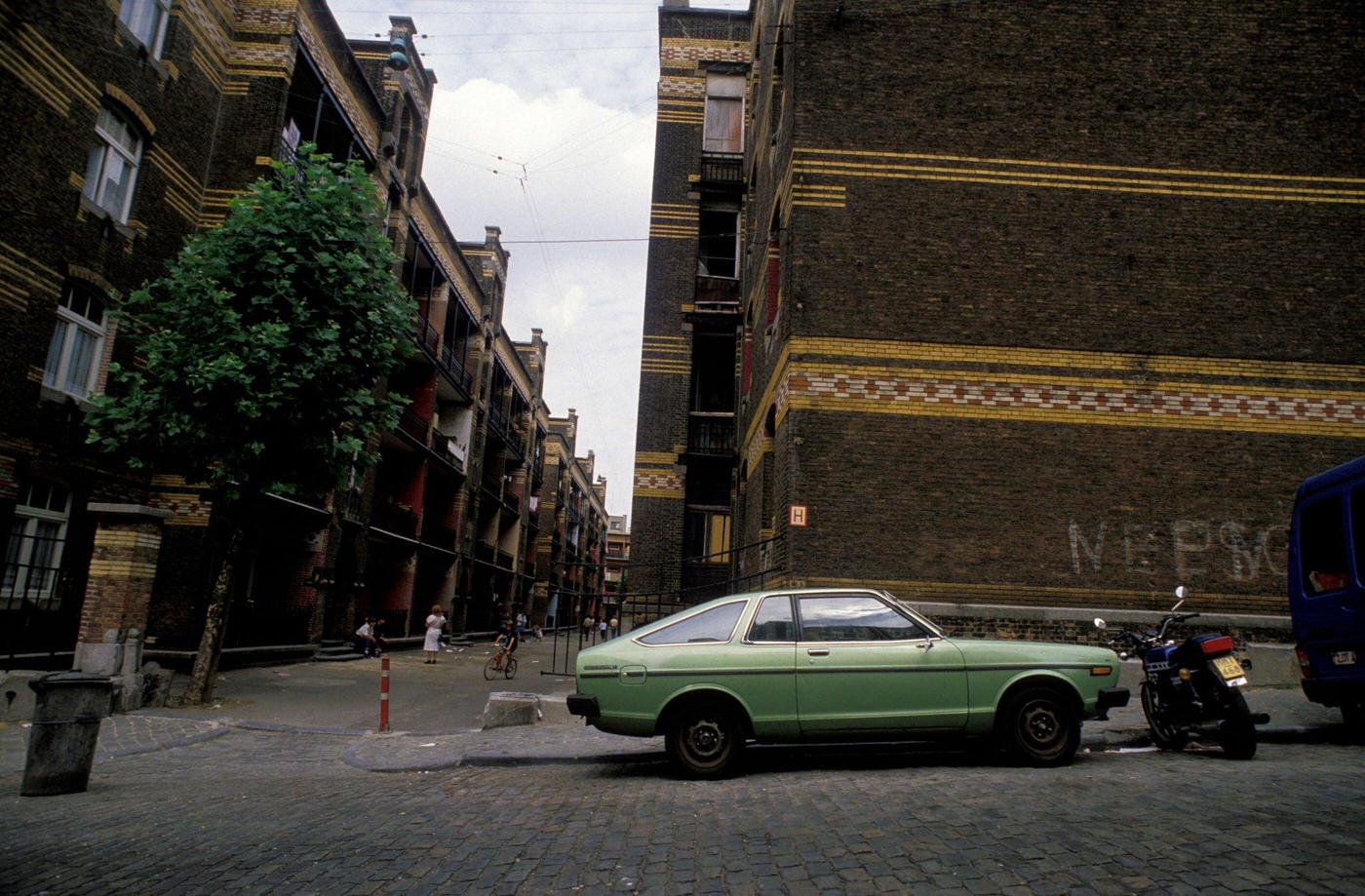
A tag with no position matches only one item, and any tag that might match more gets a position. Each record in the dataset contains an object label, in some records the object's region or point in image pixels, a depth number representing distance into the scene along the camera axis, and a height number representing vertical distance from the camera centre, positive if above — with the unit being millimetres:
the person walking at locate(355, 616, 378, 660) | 22438 -1434
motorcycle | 6723 -497
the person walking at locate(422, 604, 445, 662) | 21125 -1139
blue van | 7250 +545
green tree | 11805 +3442
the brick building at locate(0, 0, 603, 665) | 12586 +5791
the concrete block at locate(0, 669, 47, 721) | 9781 -1581
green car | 6418 -609
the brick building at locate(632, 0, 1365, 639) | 11289 +4907
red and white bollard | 9758 -1362
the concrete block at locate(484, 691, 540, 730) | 9867 -1405
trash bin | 6398 -1296
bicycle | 18047 -1555
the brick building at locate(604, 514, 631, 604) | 111275 +8697
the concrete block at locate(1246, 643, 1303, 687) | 10773 -338
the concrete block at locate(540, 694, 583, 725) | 10008 -1408
